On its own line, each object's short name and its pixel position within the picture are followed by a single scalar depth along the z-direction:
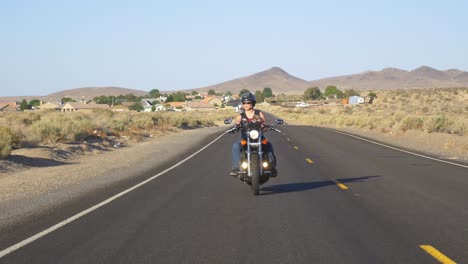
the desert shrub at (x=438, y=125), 41.97
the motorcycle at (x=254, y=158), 12.58
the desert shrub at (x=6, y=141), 21.08
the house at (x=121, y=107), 180.88
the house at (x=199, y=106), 190.10
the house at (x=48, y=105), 173.62
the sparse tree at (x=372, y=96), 126.54
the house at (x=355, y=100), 132.26
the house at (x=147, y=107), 187.12
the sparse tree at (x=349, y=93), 179.34
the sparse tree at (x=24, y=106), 161.79
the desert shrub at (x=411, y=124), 44.72
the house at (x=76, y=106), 157.04
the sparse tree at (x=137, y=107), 174.90
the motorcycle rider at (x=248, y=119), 12.90
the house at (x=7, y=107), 169.82
